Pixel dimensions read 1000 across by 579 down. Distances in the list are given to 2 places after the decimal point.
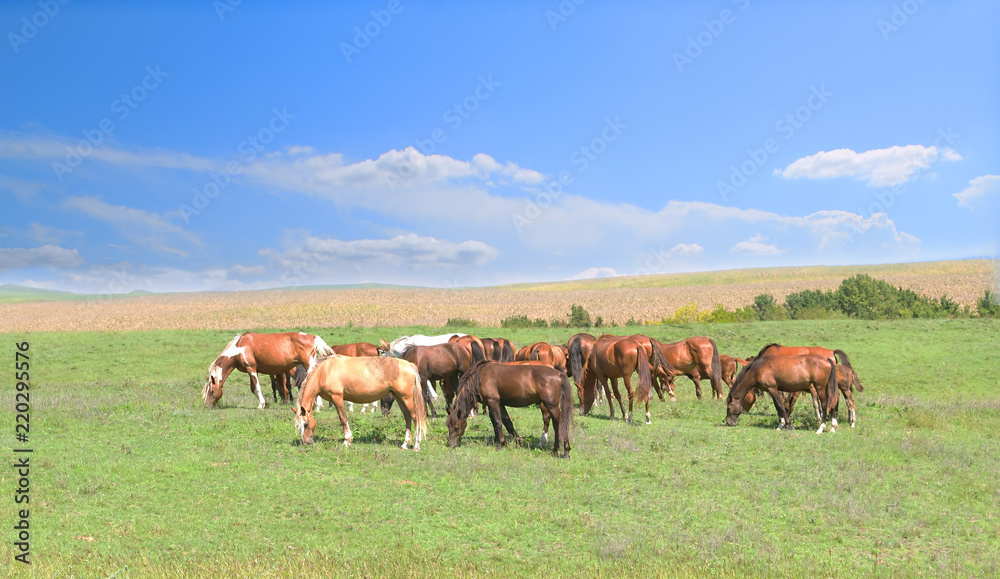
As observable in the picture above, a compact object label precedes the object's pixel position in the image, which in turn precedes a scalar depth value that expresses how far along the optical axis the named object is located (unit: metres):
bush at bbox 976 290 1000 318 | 41.75
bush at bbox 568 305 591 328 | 44.60
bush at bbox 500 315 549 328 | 42.97
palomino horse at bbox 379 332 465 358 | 18.84
